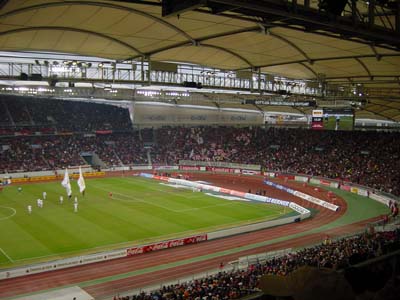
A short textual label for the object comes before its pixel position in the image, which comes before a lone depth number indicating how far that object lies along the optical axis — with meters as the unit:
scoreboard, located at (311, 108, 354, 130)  49.38
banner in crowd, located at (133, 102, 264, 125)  80.50
